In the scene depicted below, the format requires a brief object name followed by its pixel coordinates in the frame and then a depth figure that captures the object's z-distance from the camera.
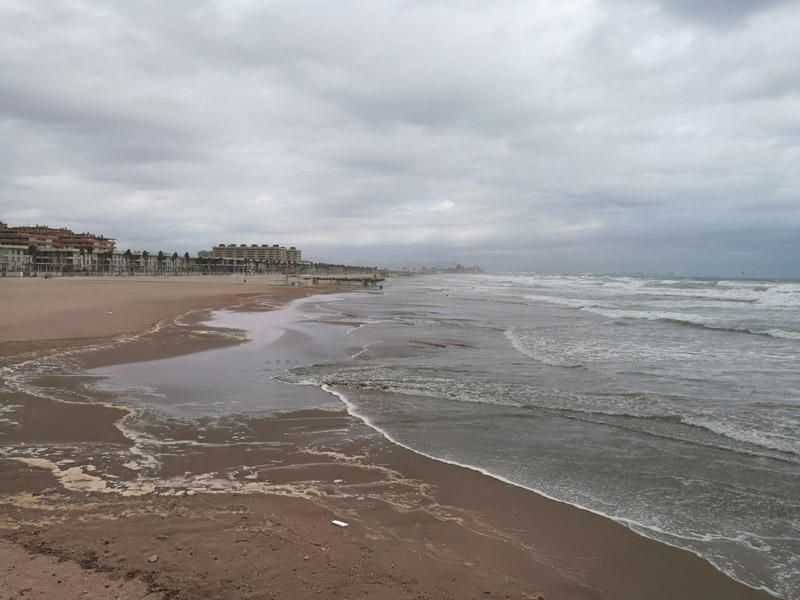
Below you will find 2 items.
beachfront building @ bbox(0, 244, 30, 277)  87.93
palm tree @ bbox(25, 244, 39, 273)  88.18
